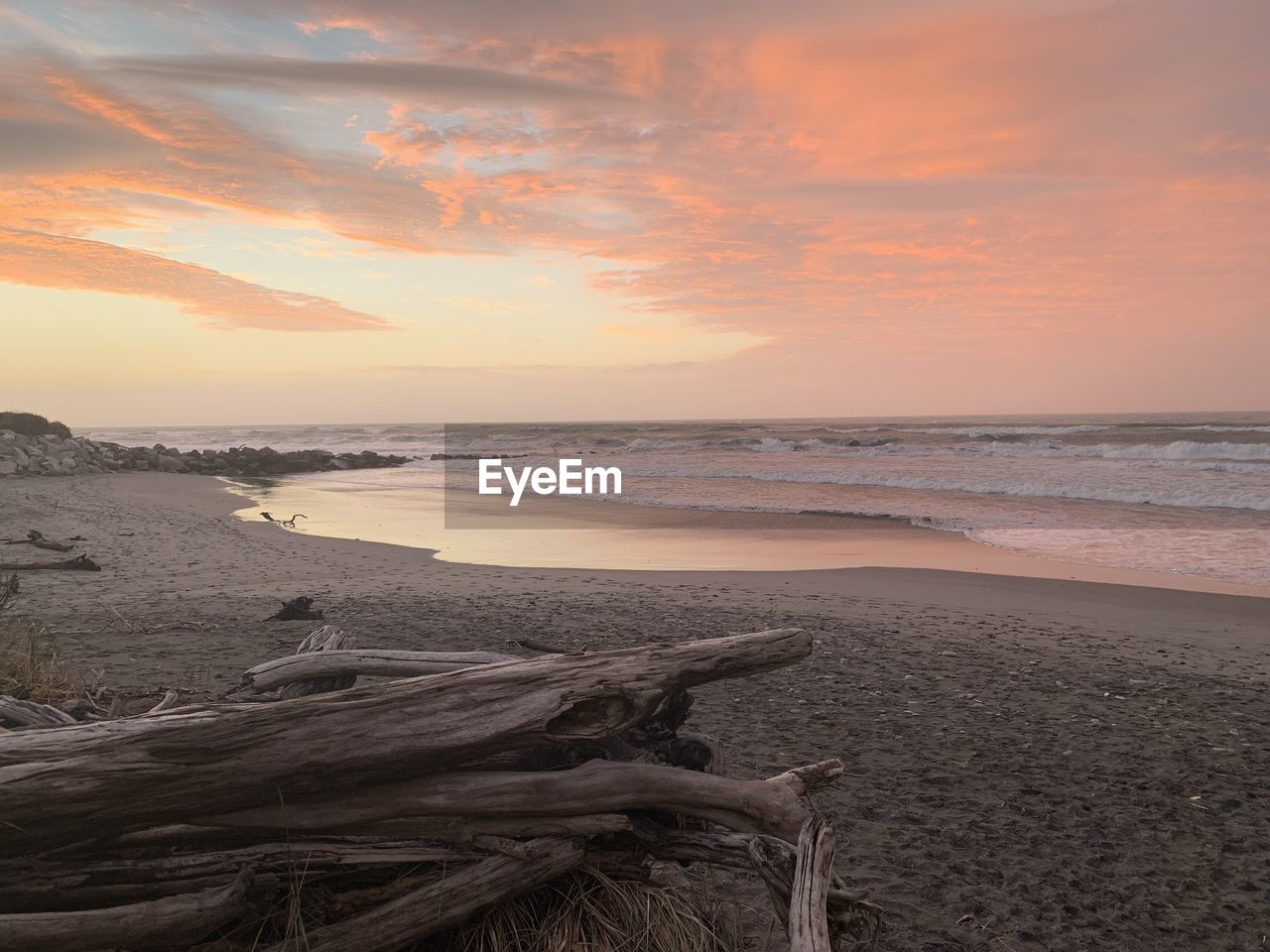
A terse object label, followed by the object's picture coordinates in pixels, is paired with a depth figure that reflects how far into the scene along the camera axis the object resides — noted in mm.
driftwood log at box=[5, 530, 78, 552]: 14617
